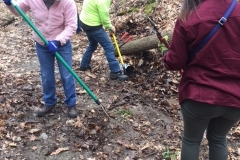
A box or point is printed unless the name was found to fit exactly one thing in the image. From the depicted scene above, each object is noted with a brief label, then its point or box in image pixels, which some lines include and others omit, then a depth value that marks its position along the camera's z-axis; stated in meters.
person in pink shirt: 4.43
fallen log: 6.98
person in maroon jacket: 2.70
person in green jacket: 6.32
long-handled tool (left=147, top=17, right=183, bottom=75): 3.84
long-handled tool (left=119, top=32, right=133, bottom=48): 7.55
